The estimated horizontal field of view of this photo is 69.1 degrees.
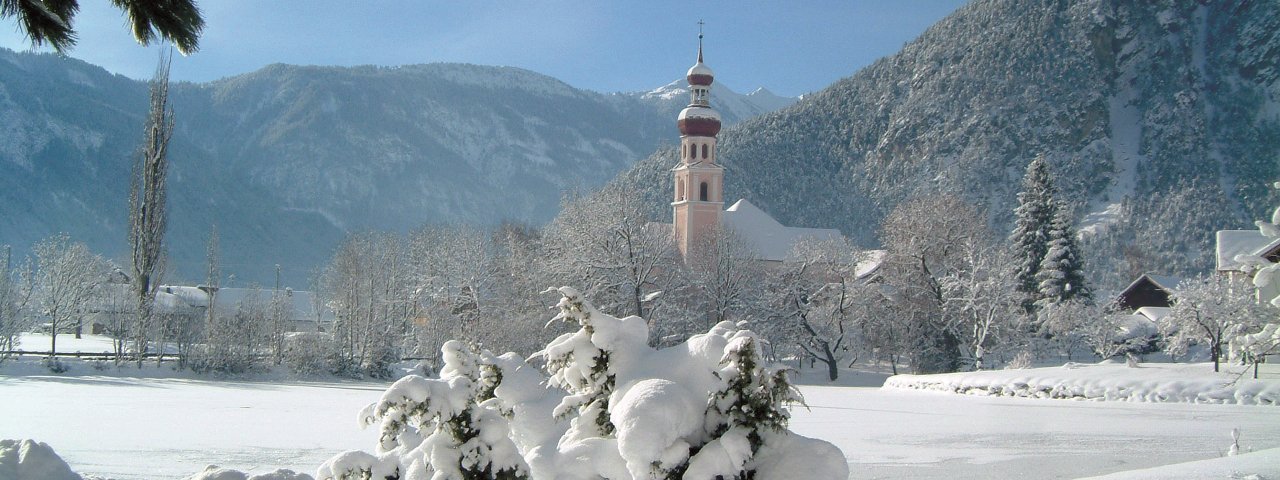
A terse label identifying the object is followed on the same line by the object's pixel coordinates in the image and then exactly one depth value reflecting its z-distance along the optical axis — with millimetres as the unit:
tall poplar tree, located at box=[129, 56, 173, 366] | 37625
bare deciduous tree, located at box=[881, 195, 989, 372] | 40250
